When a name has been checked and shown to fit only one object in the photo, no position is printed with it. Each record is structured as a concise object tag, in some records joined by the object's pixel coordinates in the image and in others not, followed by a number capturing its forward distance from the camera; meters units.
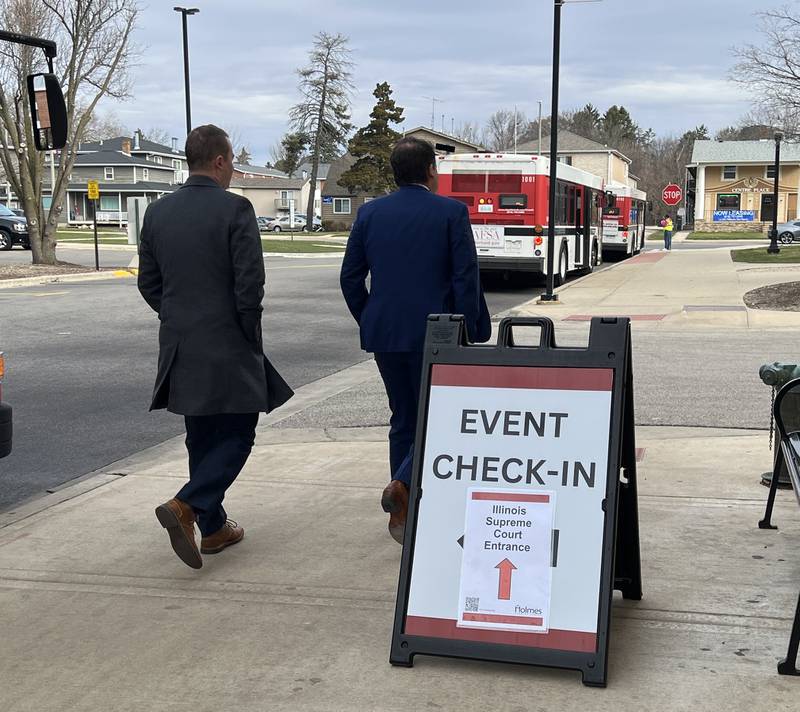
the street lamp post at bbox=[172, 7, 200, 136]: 33.50
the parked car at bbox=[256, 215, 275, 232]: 86.44
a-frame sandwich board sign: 3.61
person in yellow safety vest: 47.44
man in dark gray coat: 4.74
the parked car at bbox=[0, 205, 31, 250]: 40.75
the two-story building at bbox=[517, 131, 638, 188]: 93.76
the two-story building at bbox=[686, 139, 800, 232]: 77.88
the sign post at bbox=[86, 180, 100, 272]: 29.22
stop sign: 50.00
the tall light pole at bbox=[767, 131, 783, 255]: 40.16
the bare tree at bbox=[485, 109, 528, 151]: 130.50
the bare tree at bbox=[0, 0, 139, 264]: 27.84
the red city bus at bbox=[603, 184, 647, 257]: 38.56
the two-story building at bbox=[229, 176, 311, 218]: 107.19
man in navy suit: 4.93
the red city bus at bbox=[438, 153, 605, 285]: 22.23
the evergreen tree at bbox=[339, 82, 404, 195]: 82.00
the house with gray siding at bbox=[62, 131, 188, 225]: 91.25
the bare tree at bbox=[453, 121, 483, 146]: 130.39
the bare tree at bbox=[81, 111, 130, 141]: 82.06
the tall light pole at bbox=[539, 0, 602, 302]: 20.48
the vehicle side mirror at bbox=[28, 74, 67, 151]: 5.84
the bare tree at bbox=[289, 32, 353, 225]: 79.19
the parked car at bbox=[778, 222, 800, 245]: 58.88
